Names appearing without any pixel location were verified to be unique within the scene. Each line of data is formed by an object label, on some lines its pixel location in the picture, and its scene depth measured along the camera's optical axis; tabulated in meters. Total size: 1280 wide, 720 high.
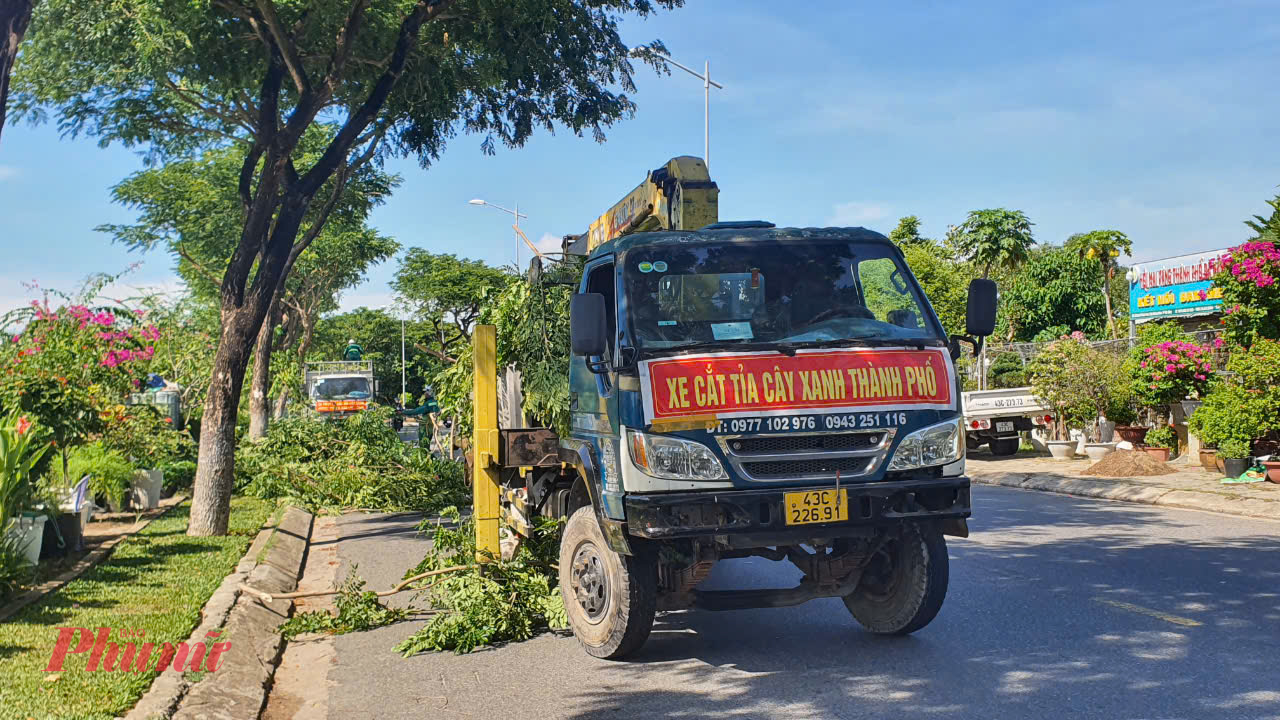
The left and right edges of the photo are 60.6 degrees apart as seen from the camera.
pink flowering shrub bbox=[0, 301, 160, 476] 11.21
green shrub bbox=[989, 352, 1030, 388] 40.94
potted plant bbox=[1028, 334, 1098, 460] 21.78
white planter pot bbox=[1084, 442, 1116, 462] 20.64
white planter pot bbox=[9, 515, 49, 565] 8.61
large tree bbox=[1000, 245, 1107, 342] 53.41
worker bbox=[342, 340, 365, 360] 53.50
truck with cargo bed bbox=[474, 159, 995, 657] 5.96
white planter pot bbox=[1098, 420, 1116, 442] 22.23
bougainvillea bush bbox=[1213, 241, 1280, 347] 16.58
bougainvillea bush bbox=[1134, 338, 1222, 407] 18.92
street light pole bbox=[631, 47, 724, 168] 27.16
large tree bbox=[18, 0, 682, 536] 12.52
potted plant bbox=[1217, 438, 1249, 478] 15.69
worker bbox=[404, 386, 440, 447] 18.30
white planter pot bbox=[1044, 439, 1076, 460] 22.69
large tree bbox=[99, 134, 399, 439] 23.64
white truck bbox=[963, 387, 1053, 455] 23.52
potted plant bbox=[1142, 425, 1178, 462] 19.78
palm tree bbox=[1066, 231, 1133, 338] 46.78
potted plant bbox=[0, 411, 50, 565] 8.23
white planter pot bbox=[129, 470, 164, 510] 13.86
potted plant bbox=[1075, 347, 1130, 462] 21.45
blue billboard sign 31.73
